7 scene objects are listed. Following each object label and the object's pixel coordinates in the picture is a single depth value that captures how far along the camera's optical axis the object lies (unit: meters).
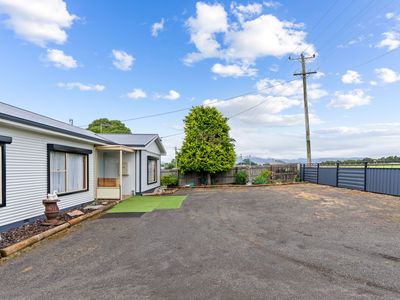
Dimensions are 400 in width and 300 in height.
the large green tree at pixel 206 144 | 18.08
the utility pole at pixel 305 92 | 18.56
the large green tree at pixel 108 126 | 33.41
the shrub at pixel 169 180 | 18.50
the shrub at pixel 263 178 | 18.27
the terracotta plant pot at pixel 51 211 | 6.70
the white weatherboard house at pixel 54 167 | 6.32
